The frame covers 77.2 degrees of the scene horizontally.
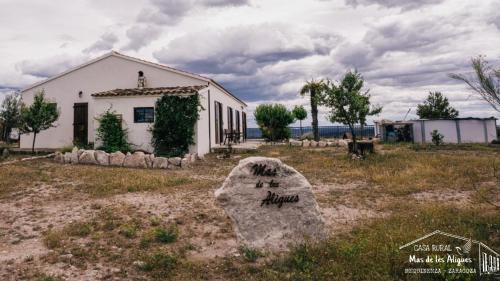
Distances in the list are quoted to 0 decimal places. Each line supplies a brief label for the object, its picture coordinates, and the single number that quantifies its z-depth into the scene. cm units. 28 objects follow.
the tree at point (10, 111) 2644
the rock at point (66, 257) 484
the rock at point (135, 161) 1391
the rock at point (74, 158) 1455
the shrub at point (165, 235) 563
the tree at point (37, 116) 1617
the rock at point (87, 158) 1431
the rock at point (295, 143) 2656
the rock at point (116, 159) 1402
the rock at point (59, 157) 1478
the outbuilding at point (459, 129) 2656
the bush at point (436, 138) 2366
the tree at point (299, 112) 3478
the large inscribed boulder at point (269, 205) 524
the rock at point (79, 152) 1459
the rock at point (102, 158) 1412
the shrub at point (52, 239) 539
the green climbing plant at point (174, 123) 1630
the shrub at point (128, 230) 589
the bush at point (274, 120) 3078
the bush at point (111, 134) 1622
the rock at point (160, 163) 1393
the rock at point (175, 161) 1406
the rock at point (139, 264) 462
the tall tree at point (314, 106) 2992
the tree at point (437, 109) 3416
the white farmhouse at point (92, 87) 1917
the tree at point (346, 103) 1853
